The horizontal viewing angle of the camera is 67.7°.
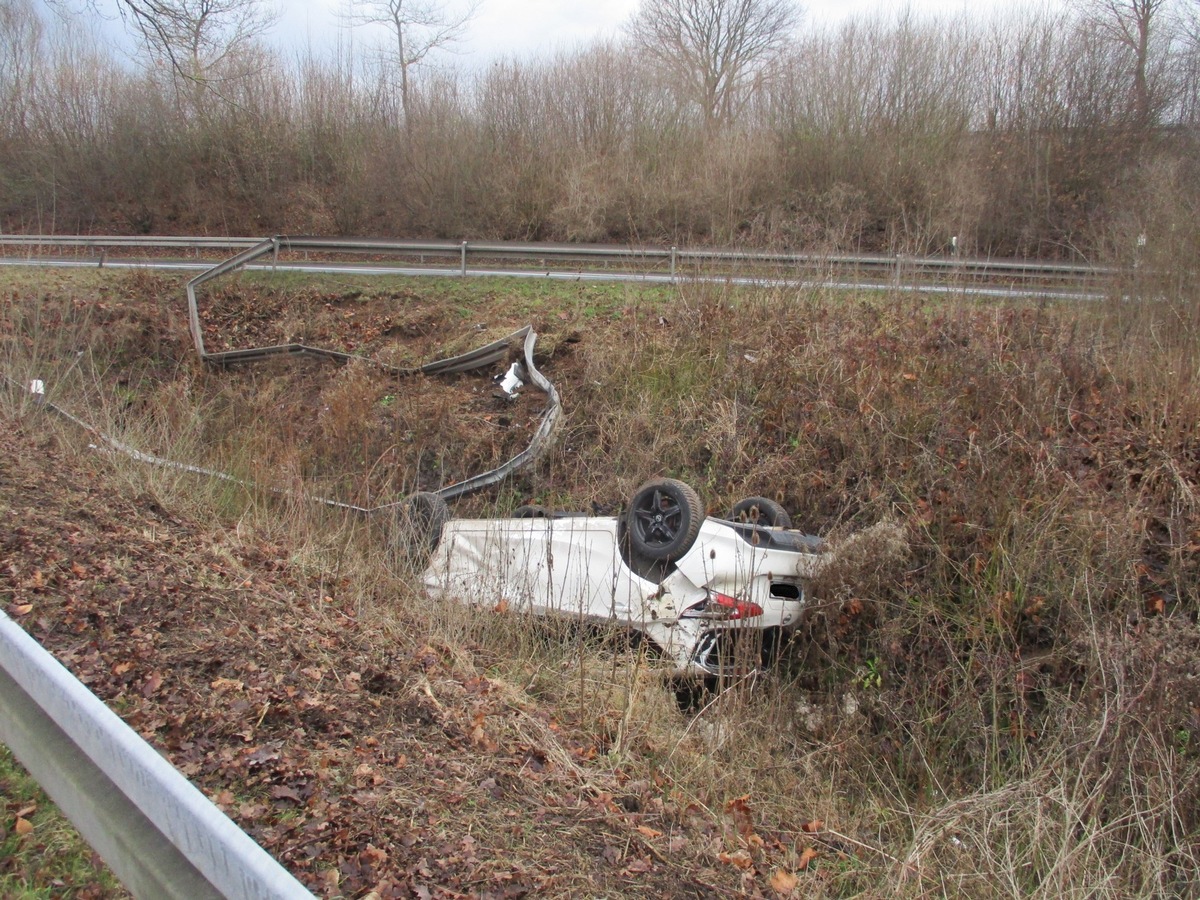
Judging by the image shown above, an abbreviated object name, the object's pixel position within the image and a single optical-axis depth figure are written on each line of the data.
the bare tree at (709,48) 27.48
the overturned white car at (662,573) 6.33
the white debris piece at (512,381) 12.42
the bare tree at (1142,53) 19.39
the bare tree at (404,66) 24.58
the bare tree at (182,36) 12.75
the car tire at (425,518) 7.70
